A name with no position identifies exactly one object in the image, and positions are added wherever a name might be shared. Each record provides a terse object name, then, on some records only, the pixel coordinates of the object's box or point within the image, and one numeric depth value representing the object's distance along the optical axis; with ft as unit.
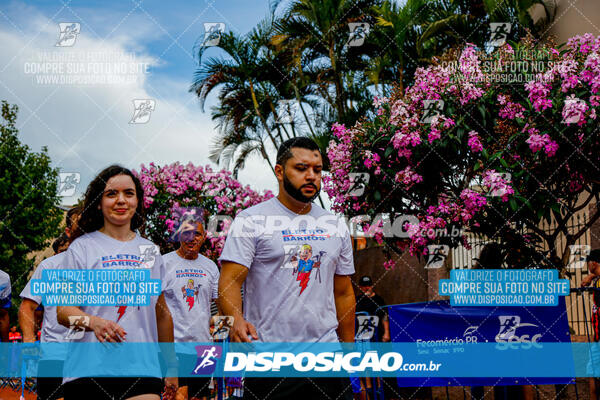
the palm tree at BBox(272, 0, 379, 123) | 47.75
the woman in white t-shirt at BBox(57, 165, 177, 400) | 9.98
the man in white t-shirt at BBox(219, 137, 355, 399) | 11.14
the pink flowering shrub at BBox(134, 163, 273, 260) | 40.47
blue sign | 21.08
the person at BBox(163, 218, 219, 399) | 20.74
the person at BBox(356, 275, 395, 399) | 24.12
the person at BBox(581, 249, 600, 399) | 20.63
